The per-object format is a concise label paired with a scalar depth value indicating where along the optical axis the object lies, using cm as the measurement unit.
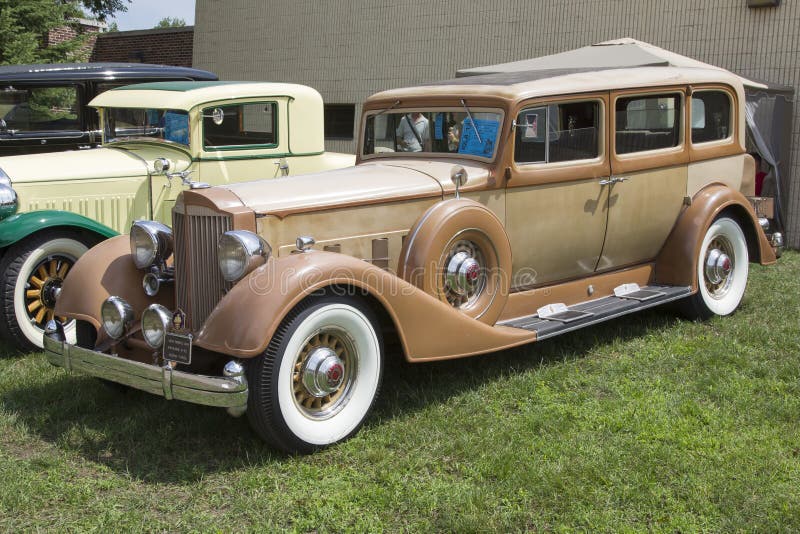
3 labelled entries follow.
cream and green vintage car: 514
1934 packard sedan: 353
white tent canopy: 768
